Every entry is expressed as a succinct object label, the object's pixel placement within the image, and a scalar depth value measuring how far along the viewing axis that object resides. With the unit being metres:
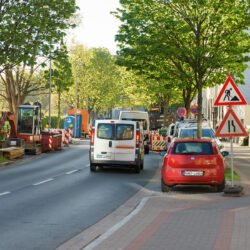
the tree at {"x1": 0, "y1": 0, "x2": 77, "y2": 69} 30.39
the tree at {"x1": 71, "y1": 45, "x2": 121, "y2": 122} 91.56
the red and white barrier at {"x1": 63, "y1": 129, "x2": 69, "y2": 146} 50.08
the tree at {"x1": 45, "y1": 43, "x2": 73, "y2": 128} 33.47
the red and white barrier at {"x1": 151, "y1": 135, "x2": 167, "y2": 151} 42.12
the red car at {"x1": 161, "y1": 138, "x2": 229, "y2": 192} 16.84
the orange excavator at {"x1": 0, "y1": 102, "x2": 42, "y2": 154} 37.71
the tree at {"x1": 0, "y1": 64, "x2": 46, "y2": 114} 45.84
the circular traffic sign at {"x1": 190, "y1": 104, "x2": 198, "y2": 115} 40.55
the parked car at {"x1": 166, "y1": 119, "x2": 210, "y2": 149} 30.69
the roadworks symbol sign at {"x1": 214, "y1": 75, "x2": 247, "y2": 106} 15.67
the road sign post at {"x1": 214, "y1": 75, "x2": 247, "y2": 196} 15.68
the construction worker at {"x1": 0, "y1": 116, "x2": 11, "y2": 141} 35.49
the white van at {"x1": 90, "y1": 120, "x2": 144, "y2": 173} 24.42
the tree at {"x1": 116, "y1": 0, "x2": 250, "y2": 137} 21.48
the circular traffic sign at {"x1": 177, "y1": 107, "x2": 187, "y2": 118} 40.41
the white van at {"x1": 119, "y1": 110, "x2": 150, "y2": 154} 42.12
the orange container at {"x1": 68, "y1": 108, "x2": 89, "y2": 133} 71.06
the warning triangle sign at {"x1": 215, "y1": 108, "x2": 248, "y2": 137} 15.80
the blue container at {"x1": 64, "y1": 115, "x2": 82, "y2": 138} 67.19
